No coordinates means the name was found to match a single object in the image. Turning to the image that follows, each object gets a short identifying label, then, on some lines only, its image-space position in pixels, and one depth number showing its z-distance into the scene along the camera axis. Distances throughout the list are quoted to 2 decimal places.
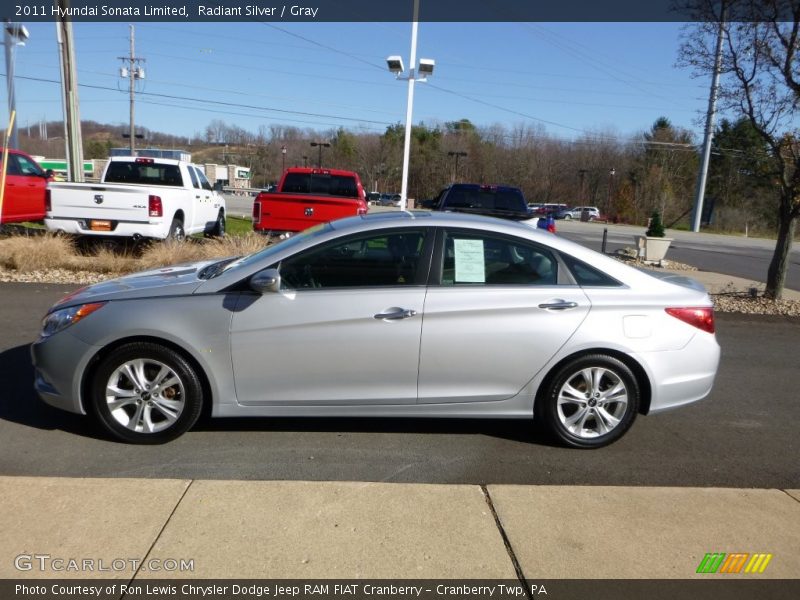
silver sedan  4.09
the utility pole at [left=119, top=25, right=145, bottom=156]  50.94
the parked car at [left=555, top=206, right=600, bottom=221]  61.06
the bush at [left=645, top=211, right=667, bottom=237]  18.17
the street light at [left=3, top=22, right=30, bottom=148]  17.14
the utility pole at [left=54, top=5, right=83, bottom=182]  14.05
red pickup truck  11.78
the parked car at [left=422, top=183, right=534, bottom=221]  12.27
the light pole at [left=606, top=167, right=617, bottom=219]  73.66
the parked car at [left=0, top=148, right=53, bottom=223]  12.95
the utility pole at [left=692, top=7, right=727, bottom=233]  10.15
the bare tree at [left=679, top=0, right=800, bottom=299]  9.59
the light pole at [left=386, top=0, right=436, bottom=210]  20.06
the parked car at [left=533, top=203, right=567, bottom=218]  57.67
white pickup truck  10.59
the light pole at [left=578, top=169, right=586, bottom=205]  76.95
